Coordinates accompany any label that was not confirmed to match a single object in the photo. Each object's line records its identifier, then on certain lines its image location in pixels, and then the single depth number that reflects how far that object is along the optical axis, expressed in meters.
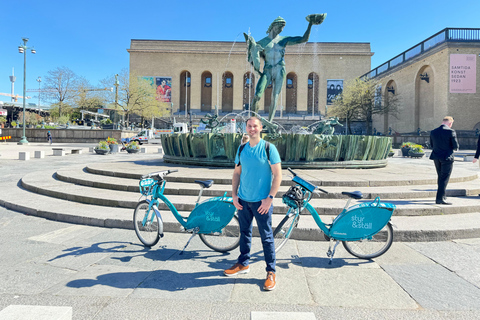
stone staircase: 5.18
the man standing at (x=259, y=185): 3.16
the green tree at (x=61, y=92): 51.03
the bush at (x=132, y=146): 23.36
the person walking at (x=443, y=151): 6.07
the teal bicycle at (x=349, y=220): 3.78
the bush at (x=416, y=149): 20.37
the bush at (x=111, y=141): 22.42
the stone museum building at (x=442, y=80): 32.00
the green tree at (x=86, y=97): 49.19
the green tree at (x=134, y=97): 48.12
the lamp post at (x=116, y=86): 46.28
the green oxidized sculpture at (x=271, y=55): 10.16
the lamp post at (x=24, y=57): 31.22
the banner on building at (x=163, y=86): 60.19
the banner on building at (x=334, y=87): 60.12
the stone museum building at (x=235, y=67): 60.72
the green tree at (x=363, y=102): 42.66
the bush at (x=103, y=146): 21.21
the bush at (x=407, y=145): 21.27
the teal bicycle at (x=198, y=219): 4.04
